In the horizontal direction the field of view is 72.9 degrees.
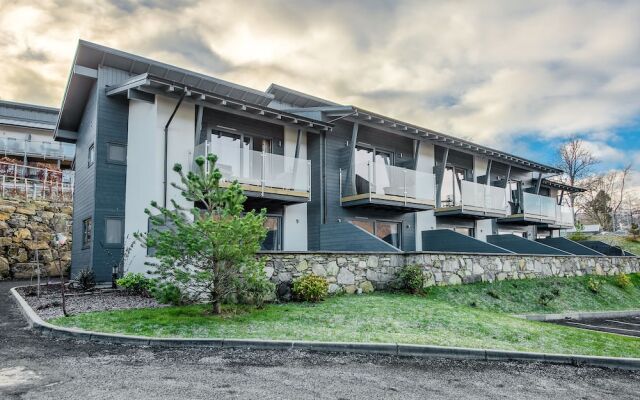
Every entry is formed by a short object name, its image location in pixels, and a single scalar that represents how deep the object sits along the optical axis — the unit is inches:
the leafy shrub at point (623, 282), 721.6
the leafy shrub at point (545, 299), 549.6
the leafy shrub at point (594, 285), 657.6
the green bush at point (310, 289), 435.5
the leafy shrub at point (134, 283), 492.1
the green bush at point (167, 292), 343.9
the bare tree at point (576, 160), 1748.3
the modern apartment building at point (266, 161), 545.3
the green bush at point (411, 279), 500.7
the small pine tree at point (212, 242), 337.1
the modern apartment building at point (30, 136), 1183.6
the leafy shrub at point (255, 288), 366.0
